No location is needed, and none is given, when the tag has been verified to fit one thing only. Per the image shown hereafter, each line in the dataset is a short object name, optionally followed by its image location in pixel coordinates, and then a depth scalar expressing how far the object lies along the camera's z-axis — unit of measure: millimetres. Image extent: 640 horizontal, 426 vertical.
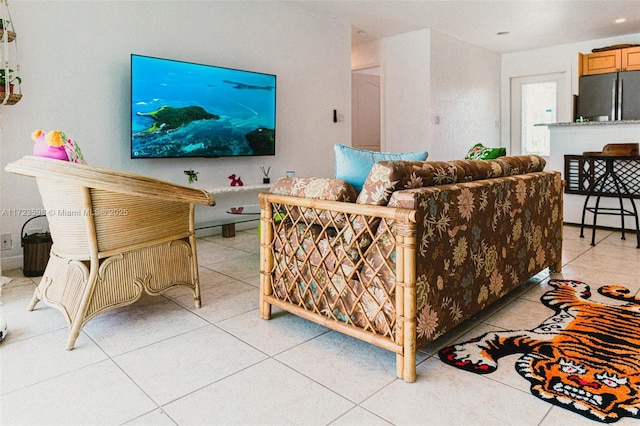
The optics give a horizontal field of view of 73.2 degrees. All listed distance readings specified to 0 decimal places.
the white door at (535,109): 7203
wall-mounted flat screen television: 3645
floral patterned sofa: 1583
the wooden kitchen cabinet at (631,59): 6172
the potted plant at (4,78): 2805
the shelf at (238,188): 4109
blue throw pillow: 1960
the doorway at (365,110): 7133
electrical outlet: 3123
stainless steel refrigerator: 6234
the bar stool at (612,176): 3904
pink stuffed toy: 1969
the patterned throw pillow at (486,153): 2637
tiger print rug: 1437
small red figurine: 4391
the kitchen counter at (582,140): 4418
